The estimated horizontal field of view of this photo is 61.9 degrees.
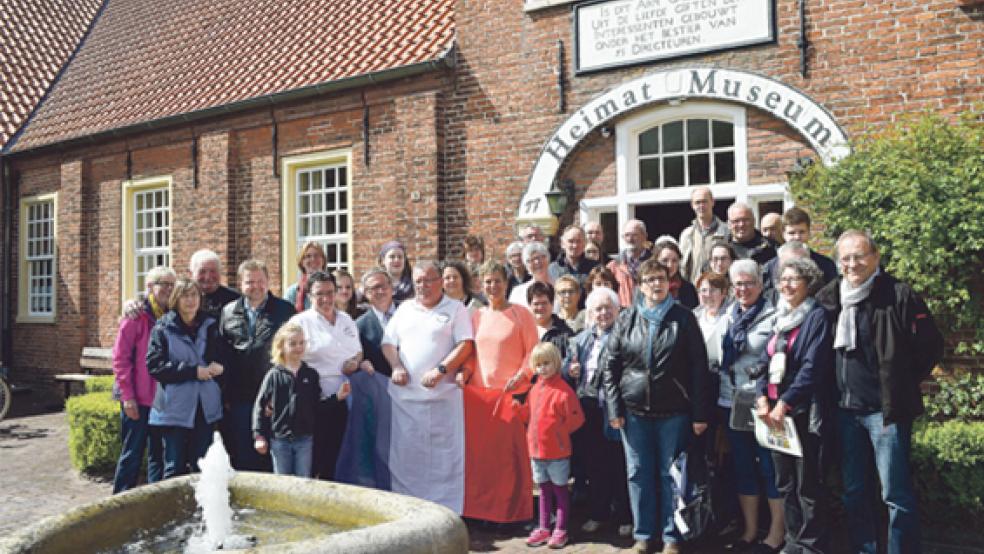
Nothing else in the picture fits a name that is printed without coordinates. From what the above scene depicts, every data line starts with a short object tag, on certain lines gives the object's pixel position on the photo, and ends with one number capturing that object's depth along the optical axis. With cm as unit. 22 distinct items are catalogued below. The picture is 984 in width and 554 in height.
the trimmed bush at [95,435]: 834
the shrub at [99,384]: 1026
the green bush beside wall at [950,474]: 530
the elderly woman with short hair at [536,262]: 659
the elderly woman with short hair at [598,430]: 576
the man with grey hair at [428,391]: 605
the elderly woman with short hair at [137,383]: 605
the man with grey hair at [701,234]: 695
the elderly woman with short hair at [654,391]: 518
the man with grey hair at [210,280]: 651
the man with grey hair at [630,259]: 677
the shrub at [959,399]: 676
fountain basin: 292
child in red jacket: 565
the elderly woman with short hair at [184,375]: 580
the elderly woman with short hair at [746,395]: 509
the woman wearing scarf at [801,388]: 474
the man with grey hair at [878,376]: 452
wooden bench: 1409
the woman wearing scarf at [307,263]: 702
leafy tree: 642
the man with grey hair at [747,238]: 637
